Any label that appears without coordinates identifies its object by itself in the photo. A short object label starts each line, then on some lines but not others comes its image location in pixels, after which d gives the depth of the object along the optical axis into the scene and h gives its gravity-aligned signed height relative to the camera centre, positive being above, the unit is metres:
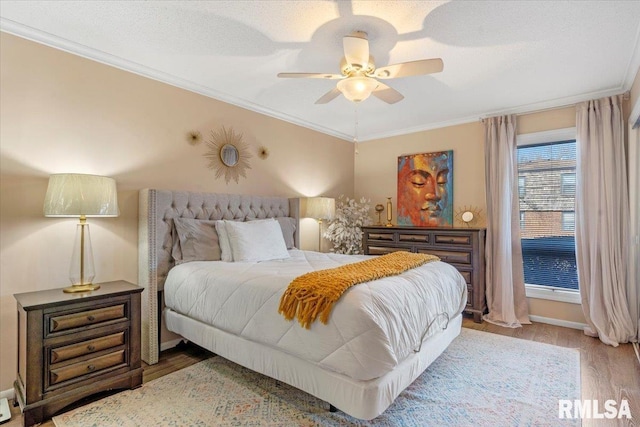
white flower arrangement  4.85 -0.16
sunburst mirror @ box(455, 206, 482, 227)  4.41 +0.02
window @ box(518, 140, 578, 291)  3.86 +0.05
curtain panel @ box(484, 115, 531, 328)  3.93 -0.21
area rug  2.02 -1.25
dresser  3.96 -0.39
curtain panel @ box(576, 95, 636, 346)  3.31 -0.04
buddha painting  4.65 +0.42
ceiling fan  2.18 +1.04
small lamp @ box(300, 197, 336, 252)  4.43 +0.14
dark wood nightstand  2.00 -0.84
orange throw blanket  1.85 -0.42
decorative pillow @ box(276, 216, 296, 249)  4.04 -0.13
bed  1.76 -0.66
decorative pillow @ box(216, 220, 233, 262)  3.11 -0.23
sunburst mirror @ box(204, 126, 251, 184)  3.61 +0.74
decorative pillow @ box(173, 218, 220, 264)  3.04 -0.20
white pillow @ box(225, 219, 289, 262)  3.13 -0.22
